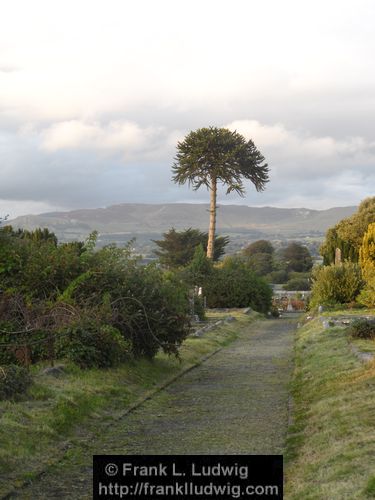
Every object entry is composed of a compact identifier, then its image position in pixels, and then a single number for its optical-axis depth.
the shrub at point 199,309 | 34.47
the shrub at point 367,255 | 32.25
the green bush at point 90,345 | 14.79
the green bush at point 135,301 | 16.66
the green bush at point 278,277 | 78.19
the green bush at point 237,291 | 45.09
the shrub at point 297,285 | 68.68
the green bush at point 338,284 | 37.03
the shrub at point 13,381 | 11.34
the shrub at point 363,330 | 20.95
